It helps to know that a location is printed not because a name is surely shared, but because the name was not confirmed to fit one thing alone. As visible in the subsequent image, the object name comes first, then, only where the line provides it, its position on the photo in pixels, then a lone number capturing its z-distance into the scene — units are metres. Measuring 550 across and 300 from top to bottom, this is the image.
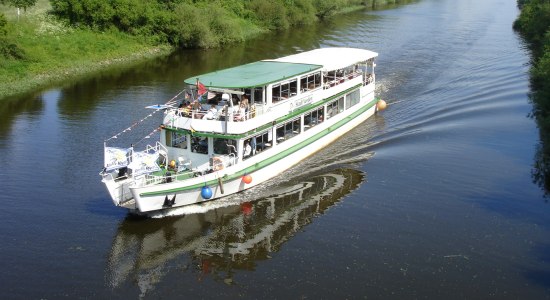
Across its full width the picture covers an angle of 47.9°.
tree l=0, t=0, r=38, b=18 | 66.31
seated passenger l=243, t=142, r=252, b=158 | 28.72
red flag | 27.81
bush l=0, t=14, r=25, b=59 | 52.38
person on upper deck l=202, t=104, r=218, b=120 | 28.08
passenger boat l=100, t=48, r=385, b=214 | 25.88
